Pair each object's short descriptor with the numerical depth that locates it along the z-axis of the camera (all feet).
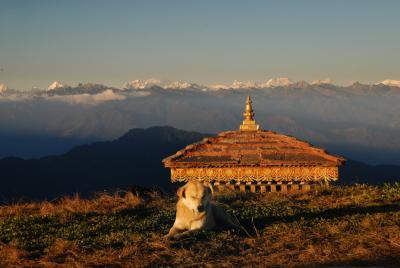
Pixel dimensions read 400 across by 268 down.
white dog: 43.27
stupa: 76.89
